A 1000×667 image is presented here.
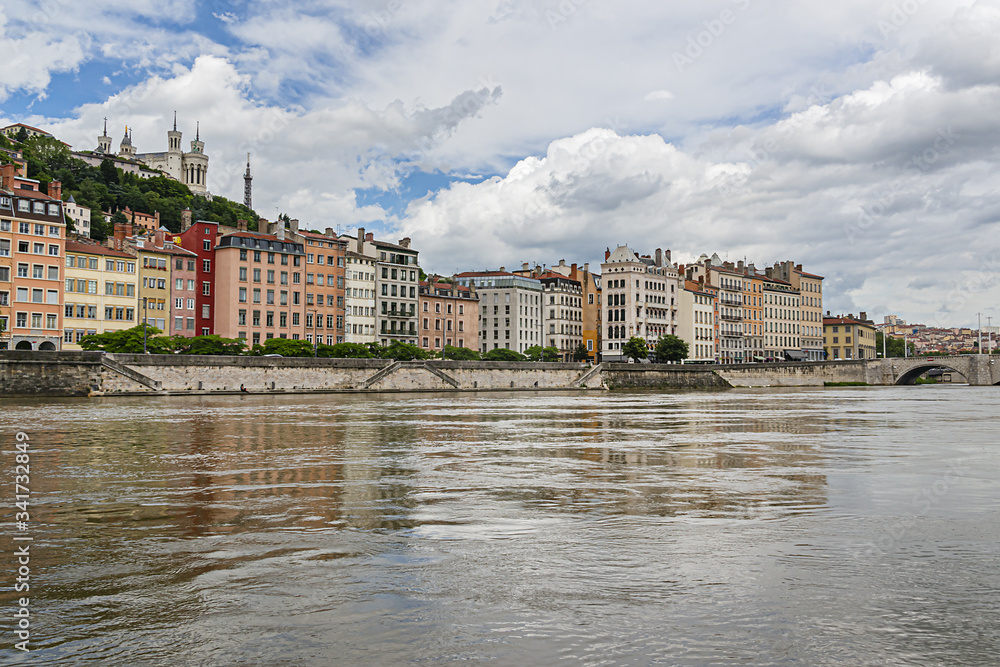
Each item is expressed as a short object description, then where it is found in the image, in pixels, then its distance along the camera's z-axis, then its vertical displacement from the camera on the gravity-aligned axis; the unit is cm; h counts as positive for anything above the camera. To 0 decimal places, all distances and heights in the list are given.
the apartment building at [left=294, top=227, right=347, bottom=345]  10088 +1140
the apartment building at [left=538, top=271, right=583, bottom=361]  14000 +1055
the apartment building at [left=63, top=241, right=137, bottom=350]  8181 +893
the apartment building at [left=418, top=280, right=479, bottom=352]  11788 +890
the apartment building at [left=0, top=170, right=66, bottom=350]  7594 +1044
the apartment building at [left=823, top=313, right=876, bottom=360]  17562 +789
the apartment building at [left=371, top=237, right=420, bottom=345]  10875 +1147
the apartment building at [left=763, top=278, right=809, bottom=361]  16188 +1048
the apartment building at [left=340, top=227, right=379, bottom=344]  10531 +1126
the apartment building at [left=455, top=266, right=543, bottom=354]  13212 +1058
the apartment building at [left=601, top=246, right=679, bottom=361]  13450 +1224
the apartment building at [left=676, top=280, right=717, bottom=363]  14184 +943
